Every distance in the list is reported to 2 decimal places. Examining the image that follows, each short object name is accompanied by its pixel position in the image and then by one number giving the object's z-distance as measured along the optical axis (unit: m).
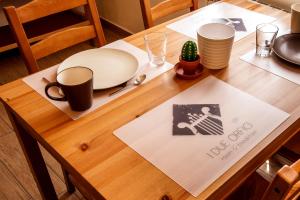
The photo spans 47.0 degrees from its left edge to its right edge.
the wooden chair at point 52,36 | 1.22
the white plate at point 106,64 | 1.08
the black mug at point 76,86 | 0.91
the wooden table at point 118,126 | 0.76
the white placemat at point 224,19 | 1.35
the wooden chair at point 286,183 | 0.56
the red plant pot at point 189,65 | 1.08
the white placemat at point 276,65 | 1.09
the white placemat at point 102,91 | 0.99
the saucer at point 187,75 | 1.08
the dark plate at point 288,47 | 1.15
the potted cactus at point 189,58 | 1.07
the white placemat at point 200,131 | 0.80
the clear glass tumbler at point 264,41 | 1.17
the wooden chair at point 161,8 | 1.52
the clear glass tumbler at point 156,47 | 1.17
